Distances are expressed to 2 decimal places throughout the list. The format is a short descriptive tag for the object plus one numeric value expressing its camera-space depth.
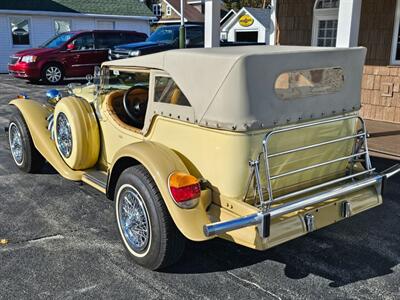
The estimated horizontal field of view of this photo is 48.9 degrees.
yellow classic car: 2.95
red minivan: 14.46
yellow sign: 33.44
